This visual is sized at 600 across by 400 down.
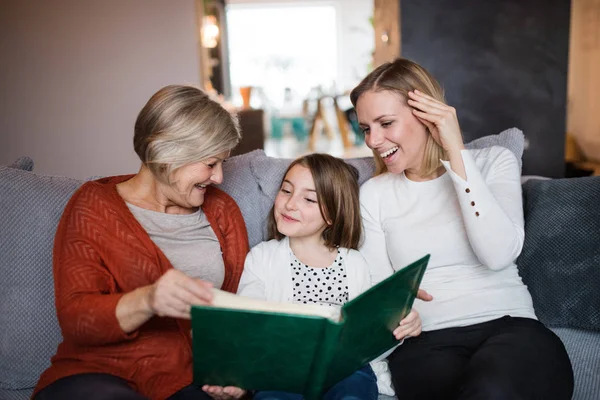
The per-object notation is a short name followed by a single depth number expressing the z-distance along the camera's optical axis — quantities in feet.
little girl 5.38
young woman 4.49
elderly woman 3.98
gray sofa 5.09
